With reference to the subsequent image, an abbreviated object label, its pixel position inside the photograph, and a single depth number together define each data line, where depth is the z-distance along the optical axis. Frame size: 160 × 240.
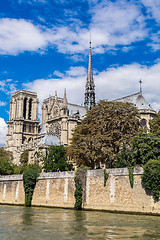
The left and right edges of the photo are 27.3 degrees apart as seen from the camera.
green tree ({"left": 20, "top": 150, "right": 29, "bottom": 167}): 74.69
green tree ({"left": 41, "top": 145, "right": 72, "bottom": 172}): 48.19
